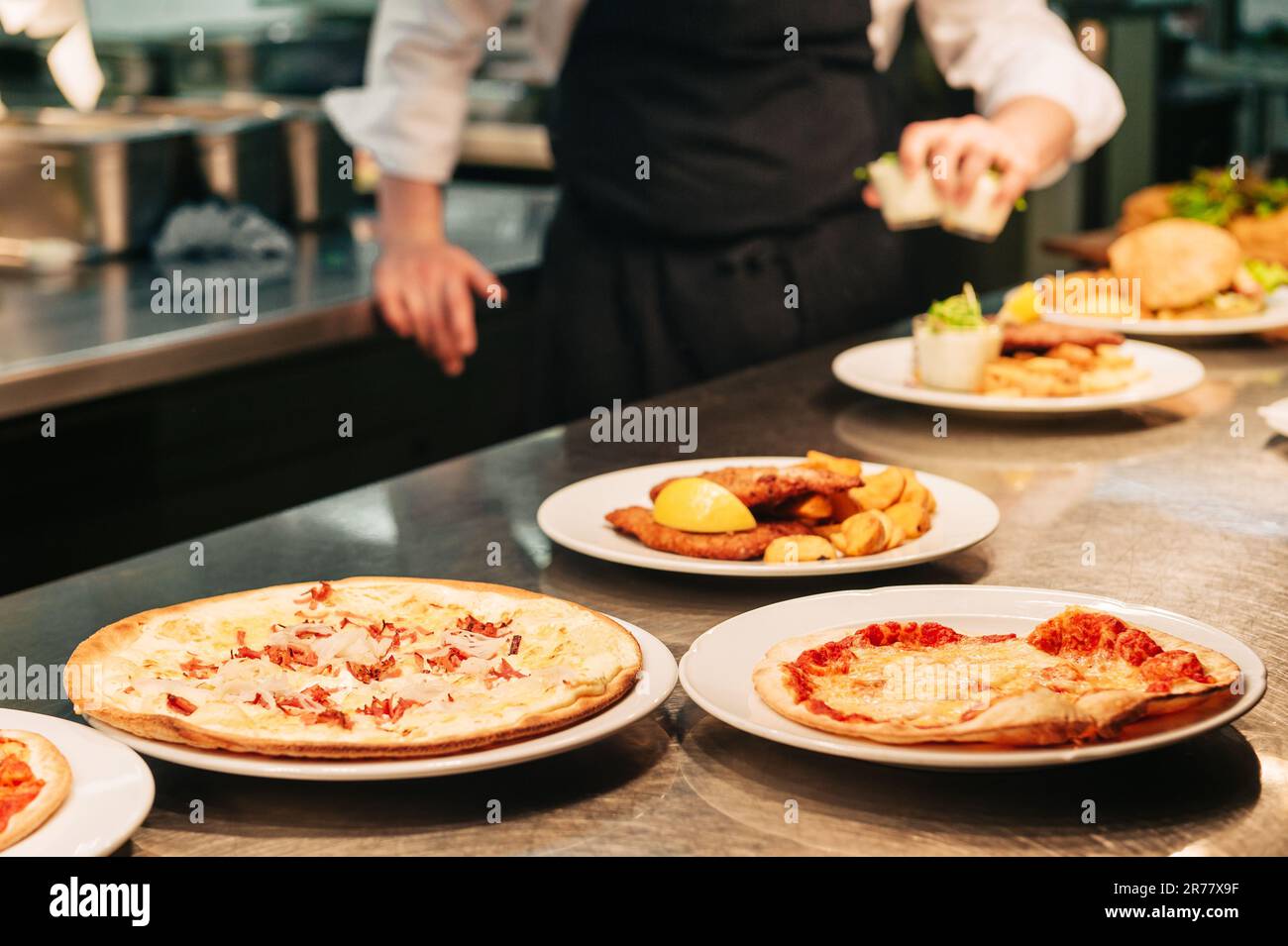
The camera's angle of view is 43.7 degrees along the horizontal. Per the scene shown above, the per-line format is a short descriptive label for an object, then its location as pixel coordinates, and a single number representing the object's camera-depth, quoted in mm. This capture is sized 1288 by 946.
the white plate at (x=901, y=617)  941
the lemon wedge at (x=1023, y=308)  2318
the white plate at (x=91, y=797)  861
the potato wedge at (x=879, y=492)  1455
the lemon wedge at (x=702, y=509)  1413
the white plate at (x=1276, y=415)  1791
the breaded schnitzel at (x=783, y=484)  1419
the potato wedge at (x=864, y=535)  1379
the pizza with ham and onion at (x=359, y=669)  979
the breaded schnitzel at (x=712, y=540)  1388
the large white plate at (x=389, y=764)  945
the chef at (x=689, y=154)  2518
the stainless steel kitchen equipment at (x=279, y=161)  3373
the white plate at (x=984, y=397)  1891
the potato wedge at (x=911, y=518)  1432
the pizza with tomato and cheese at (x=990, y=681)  951
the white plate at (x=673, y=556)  1343
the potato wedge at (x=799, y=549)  1370
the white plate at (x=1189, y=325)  2311
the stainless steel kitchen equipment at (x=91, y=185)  3107
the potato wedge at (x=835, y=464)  1486
